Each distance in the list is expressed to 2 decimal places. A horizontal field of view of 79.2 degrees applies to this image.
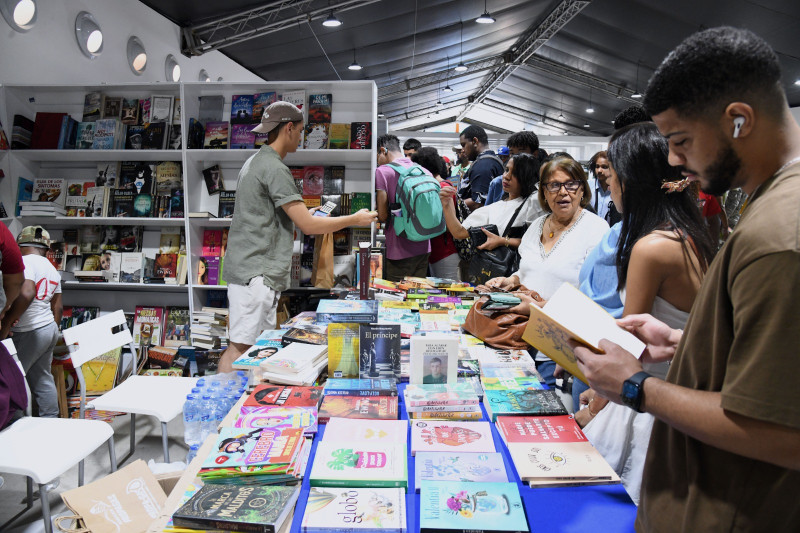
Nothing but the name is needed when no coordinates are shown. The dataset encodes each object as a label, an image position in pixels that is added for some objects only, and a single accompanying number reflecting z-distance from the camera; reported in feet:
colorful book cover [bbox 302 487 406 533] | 3.16
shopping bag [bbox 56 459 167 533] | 5.42
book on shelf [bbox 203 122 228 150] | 13.11
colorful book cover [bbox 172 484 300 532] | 3.13
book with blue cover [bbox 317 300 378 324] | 7.27
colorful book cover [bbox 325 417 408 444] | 4.20
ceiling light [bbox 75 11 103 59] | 14.42
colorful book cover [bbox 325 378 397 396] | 4.98
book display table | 3.27
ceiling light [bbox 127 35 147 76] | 16.62
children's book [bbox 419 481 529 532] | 3.13
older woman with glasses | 7.51
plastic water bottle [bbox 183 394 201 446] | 5.58
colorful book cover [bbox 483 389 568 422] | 4.66
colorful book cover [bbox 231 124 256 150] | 13.01
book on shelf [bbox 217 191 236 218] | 13.53
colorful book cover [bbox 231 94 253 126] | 13.17
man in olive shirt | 8.71
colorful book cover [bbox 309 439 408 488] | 3.60
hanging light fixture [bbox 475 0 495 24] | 23.97
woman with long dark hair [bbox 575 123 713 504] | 4.28
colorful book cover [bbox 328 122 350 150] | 12.80
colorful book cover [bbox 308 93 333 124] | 13.00
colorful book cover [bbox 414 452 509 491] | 3.67
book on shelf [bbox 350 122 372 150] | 12.70
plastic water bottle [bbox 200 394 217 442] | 5.62
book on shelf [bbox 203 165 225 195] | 13.61
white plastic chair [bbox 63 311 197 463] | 8.63
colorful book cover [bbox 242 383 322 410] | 4.90
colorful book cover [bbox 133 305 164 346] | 13.97
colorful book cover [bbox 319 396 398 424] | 4.58
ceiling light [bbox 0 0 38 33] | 11.95
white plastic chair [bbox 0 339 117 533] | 6.42
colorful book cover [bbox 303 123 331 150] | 12.87
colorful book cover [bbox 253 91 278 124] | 13.10
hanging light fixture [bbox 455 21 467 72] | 35.57
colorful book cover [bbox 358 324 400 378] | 5.49
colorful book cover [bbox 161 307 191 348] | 13.96
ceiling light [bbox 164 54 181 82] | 18.74
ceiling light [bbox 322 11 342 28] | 20.59
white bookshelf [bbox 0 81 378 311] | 12.89
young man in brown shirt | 1.98
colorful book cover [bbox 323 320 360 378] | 5.61
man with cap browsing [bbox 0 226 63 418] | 9.80
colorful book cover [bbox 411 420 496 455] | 4.09
